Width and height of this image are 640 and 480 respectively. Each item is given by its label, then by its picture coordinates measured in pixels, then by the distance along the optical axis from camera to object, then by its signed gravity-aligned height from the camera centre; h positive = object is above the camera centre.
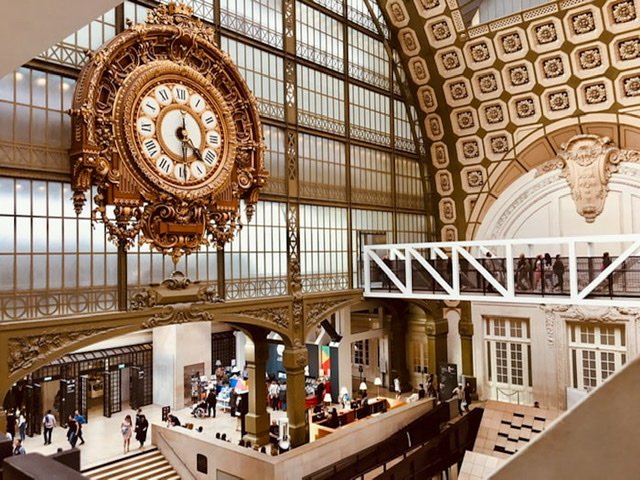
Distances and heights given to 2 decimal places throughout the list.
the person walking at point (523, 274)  15.22 -0.59
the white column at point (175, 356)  21.00 -3.88
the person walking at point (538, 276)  14.94 -0.63
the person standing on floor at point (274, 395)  20.25 -5.18
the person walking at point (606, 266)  13.72 -0.41
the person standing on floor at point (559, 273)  14.62 -0.55
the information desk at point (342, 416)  16.66 -5.26
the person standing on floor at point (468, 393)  20.46 -5.38
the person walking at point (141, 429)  16.05 -5.00
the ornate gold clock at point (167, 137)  11.18 +2.80
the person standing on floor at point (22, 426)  16.03 -4.91
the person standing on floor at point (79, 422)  15.76 -4.81
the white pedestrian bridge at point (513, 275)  13.66 -0.61
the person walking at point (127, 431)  15.74 -4.98
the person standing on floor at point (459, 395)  19.41 -5.17
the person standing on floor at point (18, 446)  11.87 -4.25
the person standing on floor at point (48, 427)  16.48 -5.03
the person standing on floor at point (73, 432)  15.09 -4.80
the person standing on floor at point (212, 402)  19.32 -5.13
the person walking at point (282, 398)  20.34 -5.32
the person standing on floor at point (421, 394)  20.24 -5.20
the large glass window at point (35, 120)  10.24 +2.77
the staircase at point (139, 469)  14.20 -5.71
